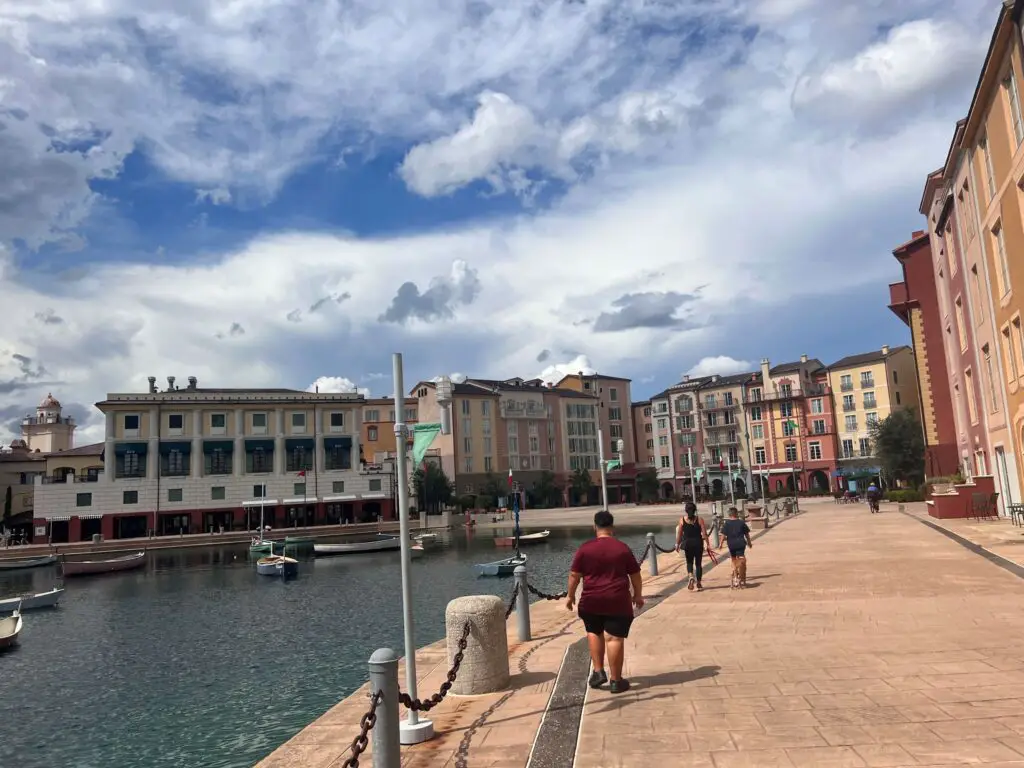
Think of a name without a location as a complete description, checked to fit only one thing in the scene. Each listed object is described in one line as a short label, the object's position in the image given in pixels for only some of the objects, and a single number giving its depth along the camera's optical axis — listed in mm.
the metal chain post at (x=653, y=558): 18219
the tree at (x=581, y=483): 93250
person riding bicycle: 39219
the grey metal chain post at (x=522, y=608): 11250
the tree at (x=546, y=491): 89688
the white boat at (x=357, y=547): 44531
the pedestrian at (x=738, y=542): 14547
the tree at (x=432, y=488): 78188
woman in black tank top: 14828
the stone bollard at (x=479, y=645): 8086
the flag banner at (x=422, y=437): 8070
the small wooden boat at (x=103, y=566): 40656
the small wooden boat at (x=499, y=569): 31188
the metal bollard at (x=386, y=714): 5484
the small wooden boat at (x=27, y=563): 46312
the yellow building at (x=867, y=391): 80125
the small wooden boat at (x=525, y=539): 46531
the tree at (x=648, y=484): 97312
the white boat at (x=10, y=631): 19689
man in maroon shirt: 7473
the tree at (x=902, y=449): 58250
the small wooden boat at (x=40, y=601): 27545
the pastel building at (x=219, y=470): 65375
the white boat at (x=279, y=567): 34938
